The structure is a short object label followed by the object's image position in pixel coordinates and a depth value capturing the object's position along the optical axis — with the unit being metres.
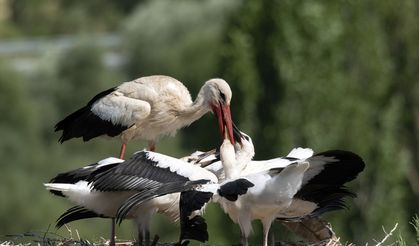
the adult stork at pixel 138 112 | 21.25
